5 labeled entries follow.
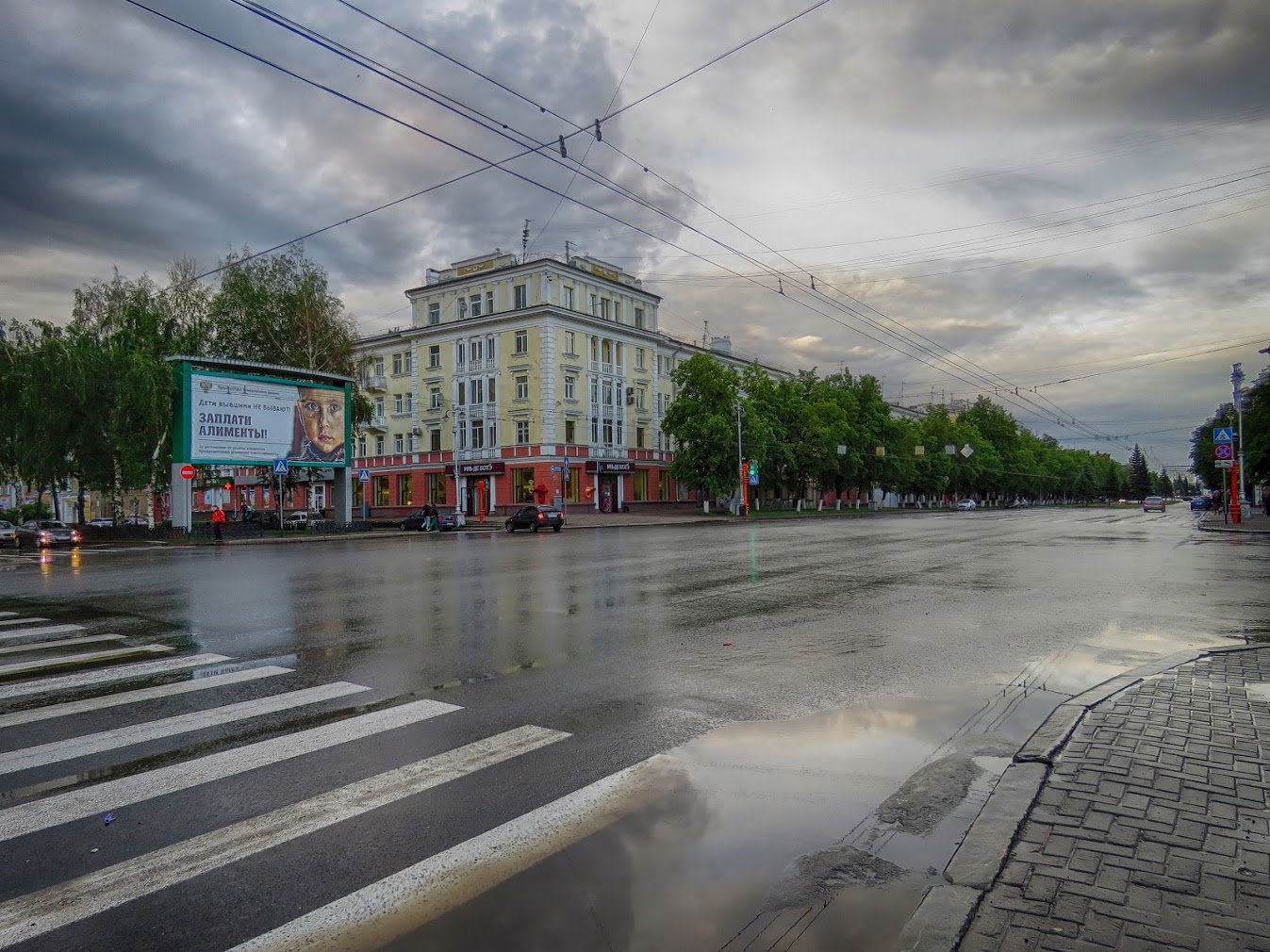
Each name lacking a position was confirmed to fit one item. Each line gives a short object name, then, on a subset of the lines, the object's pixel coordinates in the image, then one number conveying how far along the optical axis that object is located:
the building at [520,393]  54.25
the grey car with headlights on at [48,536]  36.50
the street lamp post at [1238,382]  41.91
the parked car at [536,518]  39.22
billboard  33.44
